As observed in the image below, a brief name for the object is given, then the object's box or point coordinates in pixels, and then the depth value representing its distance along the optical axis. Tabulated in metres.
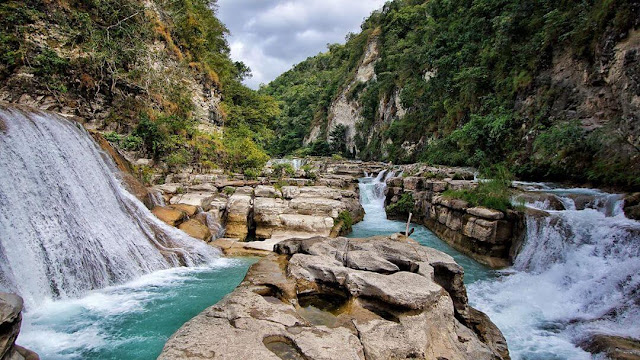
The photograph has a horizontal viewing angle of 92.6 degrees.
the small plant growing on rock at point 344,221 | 9.61
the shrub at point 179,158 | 11.39
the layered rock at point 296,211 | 8.94
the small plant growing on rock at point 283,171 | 14.41
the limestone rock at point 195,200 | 9.26
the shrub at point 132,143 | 10.45
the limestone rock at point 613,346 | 3.94
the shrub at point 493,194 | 8.13
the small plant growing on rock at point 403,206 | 12.35
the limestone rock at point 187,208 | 8.64
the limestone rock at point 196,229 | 7.98
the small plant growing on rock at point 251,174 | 13.45
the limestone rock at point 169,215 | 7.96
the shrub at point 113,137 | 10.24
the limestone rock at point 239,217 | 9.16
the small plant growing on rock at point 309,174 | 14.13
